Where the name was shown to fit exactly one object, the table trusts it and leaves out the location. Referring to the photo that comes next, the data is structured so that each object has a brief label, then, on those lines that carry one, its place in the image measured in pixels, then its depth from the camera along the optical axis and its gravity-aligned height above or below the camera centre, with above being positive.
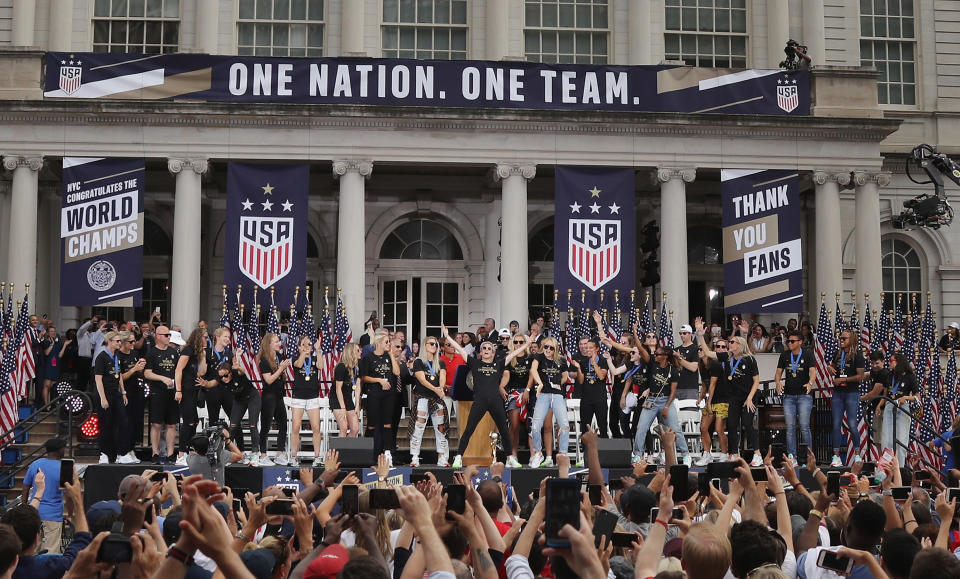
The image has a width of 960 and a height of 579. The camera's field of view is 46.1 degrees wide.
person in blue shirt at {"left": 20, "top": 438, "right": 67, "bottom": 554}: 13.32 -1.31
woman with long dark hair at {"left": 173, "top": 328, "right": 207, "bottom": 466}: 17.67 +0.14
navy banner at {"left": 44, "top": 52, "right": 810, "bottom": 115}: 25.62 +7.00
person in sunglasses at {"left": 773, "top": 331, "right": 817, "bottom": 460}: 18.92 +0.04
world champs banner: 24.83 +3.37
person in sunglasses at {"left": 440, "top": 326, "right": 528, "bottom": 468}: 17.44 -0.12
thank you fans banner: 25.64 +3.16
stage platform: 16.67 -1.32
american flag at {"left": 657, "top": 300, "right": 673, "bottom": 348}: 23.56 +1.21
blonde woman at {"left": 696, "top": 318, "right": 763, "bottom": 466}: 18.66 +0.01
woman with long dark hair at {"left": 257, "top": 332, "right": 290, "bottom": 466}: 17.84 -0.04
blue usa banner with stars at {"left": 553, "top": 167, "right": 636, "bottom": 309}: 24.97 +3.46
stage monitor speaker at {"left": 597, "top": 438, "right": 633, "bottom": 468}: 17.22 -1.02
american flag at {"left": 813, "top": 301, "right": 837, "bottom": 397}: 20.66 +0.67
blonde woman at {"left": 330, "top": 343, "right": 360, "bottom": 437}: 18.22 -0.07
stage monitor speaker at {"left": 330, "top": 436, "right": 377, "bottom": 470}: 16.92 -0.96
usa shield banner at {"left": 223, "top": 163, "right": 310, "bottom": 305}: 24.64 +3.54
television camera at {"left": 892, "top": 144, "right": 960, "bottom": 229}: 28.75 +4.73
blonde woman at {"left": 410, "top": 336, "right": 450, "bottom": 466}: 17.89 -0.20
